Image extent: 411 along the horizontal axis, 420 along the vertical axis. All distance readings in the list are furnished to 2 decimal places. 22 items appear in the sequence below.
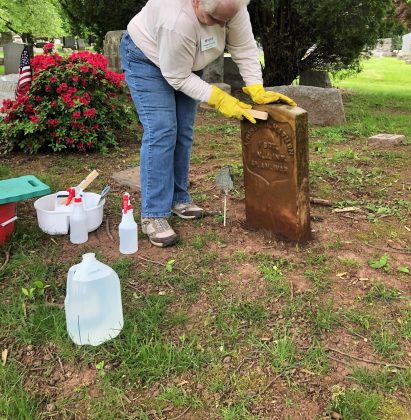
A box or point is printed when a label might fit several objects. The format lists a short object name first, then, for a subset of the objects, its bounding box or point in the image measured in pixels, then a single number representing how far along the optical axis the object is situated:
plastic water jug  1.97
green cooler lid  2.63
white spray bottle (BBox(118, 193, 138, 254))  2.71
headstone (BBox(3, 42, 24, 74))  10.65
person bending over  2.33
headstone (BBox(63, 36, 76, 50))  19.98
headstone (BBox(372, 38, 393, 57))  29.89
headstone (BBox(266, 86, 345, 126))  6.08
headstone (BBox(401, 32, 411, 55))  26.46
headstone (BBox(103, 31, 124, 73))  6.96
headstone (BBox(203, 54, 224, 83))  7.65
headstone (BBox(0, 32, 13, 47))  27.71
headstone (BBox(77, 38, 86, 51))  21.12
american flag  4.57
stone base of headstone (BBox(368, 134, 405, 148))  4.89
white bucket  2.91
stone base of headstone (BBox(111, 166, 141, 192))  3.80
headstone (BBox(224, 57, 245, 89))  8.64
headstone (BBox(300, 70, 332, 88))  8.73
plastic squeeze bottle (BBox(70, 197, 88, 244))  2.82
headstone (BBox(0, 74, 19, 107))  6.43
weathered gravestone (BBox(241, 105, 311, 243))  2.54
